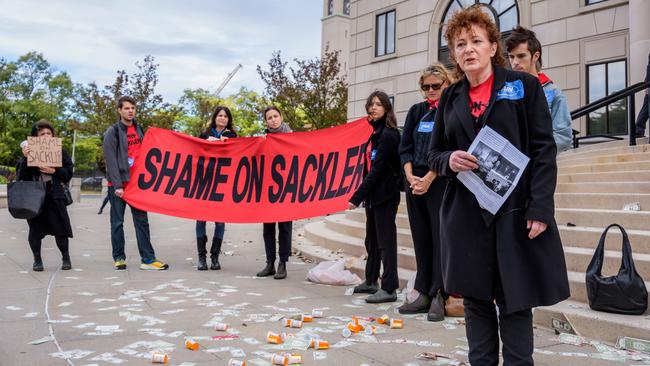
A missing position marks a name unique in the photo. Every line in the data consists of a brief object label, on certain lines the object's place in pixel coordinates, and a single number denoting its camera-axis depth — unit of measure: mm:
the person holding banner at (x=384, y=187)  5680
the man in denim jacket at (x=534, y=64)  3736
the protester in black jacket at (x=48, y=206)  7332
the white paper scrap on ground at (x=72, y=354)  3695
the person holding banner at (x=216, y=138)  7715
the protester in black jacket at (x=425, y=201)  4930
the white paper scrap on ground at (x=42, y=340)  4016
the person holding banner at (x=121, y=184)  7523
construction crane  158625
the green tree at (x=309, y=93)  26234
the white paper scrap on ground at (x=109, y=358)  3615
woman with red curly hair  2631
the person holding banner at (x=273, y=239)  7137
